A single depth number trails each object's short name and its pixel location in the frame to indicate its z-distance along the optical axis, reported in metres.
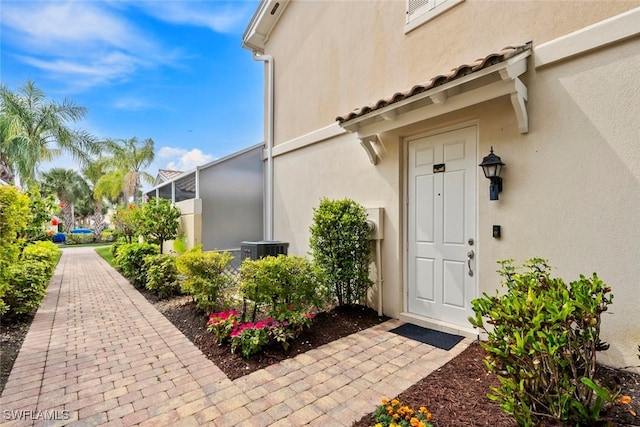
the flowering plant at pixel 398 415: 2.48
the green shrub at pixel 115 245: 14.84
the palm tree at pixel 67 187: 31.54
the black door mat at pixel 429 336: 4.28
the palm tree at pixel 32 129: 15.11
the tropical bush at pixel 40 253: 8.22
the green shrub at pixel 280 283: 4.53
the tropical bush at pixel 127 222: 11.23
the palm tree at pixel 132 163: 25.55
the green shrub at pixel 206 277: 5.50
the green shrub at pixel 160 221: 9.92
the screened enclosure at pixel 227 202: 8.94
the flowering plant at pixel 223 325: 4.31
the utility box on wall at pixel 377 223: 5.43
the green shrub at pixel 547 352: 2.09
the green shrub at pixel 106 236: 31.00
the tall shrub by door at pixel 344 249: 5.37
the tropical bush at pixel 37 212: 9.27
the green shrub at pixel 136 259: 8.92
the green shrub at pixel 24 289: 5.73
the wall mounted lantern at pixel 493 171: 3.97
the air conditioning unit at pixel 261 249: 6.38
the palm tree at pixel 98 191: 26.28
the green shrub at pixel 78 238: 29.06
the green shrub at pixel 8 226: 4.67
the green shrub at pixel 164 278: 7.26
